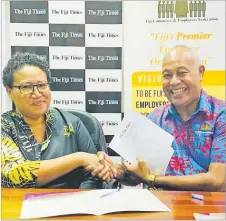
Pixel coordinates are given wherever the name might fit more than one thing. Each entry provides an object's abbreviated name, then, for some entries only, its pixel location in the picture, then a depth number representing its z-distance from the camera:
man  1.75
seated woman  1.73
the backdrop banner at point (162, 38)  1.77
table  1.50
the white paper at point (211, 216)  1.49
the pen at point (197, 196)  1.66
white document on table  1.52
